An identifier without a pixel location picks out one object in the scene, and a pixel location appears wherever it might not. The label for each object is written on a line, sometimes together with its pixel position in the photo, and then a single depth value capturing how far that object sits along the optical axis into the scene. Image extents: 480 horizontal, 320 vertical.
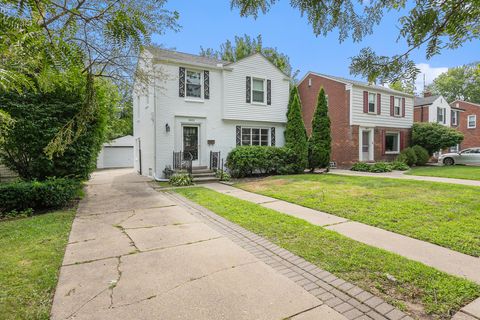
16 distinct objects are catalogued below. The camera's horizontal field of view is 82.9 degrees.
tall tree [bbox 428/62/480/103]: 42.87
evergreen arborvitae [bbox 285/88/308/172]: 14.20
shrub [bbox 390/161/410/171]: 16.44
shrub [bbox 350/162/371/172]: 15.89
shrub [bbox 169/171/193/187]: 11.29
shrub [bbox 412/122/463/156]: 18.23
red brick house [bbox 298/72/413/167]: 17.41
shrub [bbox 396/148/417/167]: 17.89
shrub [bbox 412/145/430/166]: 18.53
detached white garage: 24.10
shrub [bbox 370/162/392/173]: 15.31
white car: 17.90
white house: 12.95
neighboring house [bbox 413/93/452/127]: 24.39
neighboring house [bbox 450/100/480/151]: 27.44
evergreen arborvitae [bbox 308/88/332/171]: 14.62
